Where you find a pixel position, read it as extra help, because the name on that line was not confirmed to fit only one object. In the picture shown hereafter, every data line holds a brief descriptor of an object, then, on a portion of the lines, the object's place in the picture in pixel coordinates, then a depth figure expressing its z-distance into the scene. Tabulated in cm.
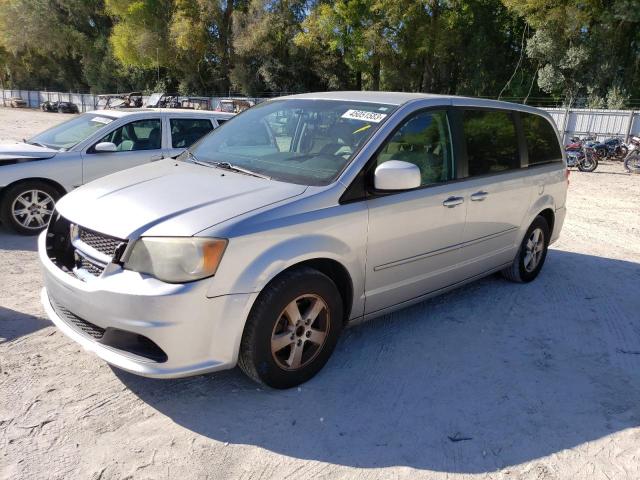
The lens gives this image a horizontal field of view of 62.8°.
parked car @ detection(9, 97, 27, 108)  5322
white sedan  630
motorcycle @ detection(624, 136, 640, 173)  1563
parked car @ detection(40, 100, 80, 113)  4562
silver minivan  277
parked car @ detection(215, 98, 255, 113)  3228
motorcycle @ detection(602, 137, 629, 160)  1856
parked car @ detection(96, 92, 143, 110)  2815
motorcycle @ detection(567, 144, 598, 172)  1582
